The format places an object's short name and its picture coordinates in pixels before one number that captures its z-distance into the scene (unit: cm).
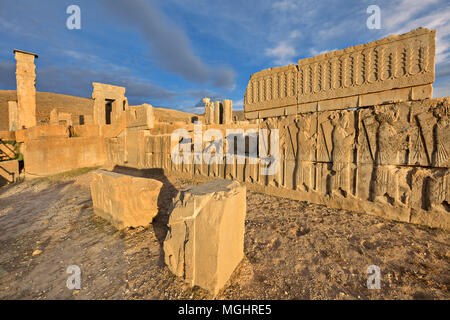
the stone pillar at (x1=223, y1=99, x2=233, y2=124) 1047
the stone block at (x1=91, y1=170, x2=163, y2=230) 286
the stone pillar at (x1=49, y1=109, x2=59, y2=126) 1343
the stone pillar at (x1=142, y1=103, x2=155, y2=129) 707
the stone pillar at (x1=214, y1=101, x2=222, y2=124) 1123
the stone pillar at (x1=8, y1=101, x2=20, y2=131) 1243
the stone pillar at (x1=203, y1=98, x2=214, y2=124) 1155
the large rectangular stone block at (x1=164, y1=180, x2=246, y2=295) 159
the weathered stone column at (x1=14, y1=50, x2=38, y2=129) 1026
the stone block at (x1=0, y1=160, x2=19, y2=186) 686
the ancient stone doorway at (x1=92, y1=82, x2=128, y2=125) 995
